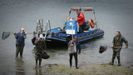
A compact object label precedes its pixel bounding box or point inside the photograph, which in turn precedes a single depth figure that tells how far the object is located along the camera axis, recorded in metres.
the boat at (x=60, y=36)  29.19
